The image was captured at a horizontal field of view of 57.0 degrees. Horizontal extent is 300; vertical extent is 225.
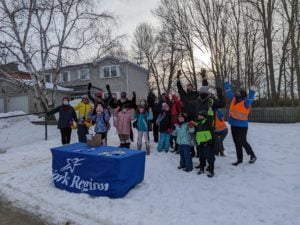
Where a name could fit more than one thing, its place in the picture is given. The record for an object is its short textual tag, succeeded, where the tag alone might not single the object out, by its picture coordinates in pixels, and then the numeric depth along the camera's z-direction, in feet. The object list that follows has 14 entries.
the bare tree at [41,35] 50.85
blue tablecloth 16.71
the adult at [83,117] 28.78
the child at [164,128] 27.20
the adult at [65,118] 28.81
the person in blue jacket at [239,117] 22.13
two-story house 91.91
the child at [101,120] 26.89
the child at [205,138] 20.57
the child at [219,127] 24.54
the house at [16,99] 81.82
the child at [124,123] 27.02
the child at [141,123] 27.41
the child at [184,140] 21.90
